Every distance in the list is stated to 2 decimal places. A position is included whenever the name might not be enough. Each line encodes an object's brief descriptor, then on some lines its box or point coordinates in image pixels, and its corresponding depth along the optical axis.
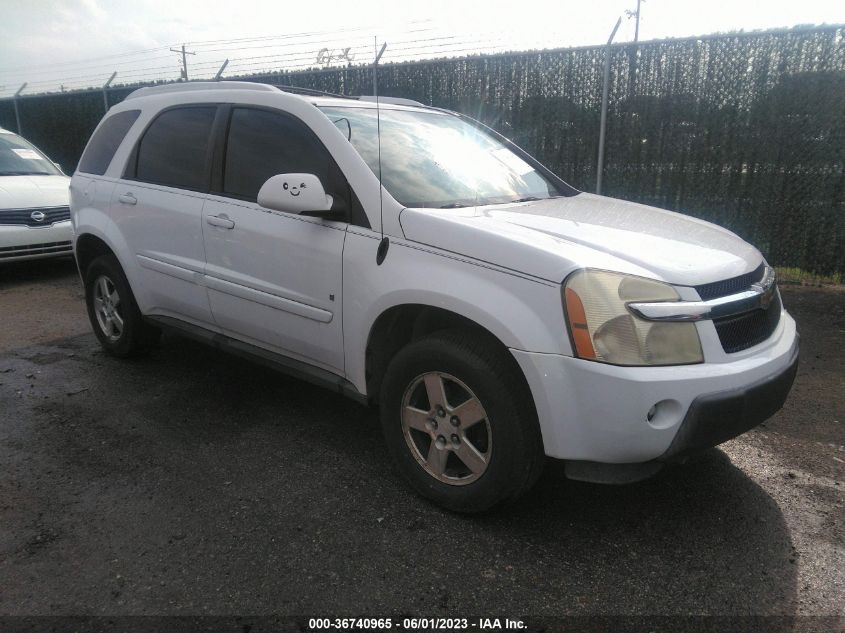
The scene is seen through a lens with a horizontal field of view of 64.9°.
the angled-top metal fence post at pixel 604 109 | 7.39
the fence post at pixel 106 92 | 12.91
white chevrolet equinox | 2.36
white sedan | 7.43
